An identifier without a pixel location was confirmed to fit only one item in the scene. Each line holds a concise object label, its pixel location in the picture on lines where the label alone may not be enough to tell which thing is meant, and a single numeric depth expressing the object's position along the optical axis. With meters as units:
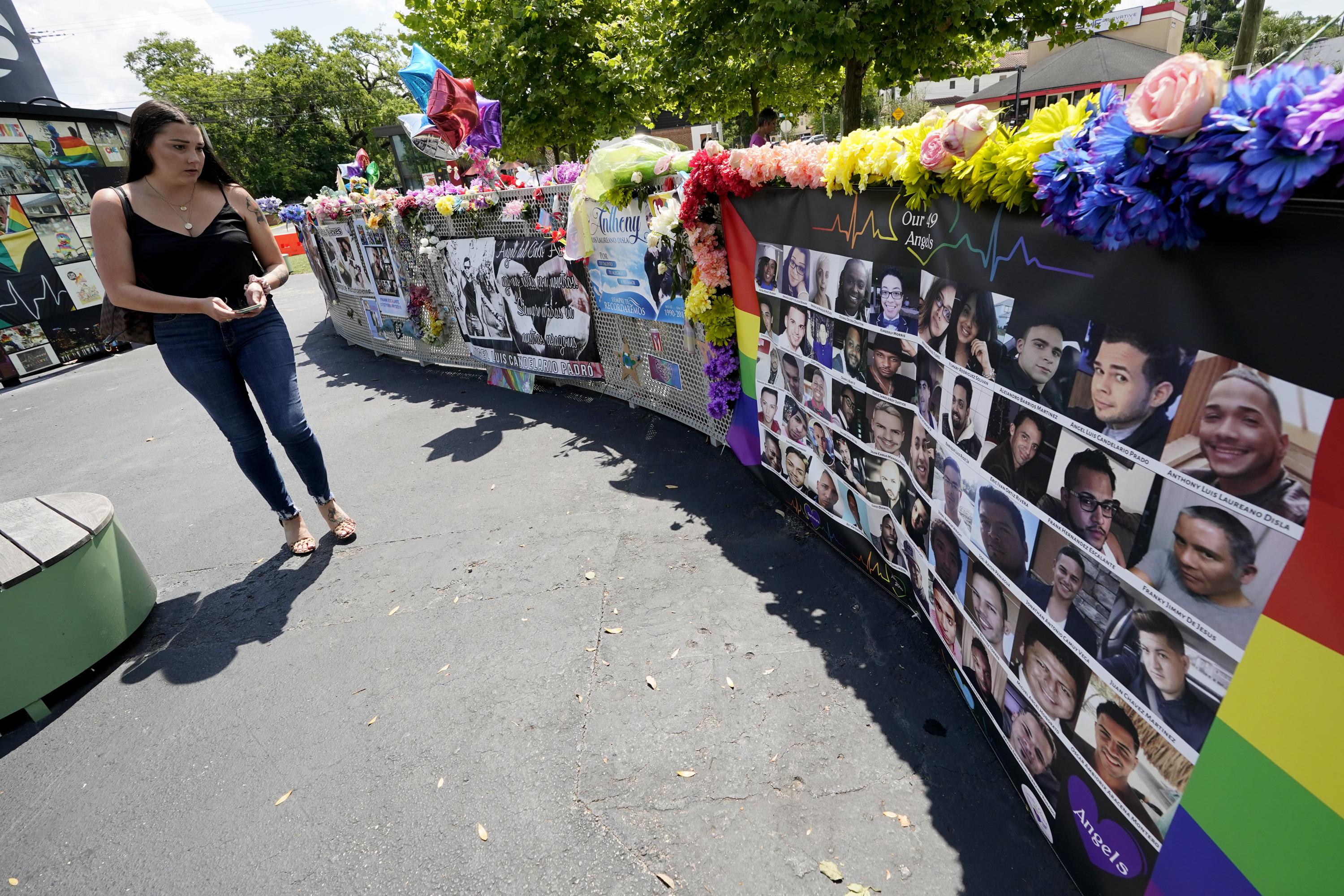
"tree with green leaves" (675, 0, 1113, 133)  7.69
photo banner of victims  1.20
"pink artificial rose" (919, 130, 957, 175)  1.93
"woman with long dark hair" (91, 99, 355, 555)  3.12
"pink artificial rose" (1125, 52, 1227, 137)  1.10
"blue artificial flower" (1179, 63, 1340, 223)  1.02
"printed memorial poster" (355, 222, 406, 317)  8.44
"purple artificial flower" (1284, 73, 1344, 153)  0.97
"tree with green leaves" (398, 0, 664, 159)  11.20
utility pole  10.39
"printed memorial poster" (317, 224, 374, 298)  9.20
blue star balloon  6.79
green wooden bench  2.91
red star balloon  6.62
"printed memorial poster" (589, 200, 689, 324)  4.89
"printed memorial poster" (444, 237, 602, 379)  6.08
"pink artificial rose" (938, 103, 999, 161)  1.82
